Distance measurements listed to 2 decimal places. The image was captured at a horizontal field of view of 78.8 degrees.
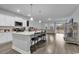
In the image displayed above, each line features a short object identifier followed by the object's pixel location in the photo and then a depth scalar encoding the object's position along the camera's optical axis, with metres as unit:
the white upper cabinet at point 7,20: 3.44
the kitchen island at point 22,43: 2.12
